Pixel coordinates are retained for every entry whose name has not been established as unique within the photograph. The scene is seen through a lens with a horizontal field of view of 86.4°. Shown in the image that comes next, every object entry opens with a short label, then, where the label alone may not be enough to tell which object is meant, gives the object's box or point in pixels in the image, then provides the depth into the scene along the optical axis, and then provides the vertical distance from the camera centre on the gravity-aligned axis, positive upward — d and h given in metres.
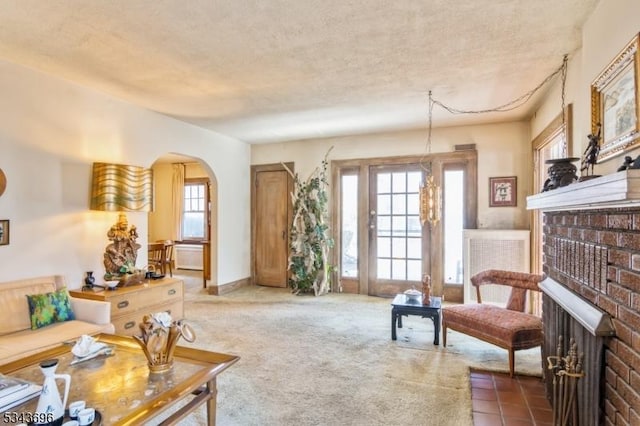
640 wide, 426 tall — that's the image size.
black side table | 3.31 -0.93
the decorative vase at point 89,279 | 3.34 -0.64
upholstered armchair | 2.68 -0.87
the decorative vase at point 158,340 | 1.81 -0.67
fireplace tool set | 1.66 -0.88
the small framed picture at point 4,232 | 2.80 -0.15
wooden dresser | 3.14 -0.87
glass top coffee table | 1.50 -0.85
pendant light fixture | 3.35 +0.13
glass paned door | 5.20 -0.23
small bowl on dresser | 3.29 -0.68
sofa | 2.29 -0.85
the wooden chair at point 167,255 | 6.60 -0.83
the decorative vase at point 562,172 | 2.08 +0.27
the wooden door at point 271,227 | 6.03 -0.21
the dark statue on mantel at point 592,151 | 1.89 +0.37
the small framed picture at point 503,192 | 4.64 +0.33
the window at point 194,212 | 8.01 +0.07
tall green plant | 5.45 -0.43
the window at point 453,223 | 4.98 -0.11
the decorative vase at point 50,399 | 1.33 -0.73
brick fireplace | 1.25 -0.26
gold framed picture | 1.55 +0.58
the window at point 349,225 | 5.58 -0.16
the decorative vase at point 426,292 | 3.44 -0.79
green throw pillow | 2.64 -0.75
